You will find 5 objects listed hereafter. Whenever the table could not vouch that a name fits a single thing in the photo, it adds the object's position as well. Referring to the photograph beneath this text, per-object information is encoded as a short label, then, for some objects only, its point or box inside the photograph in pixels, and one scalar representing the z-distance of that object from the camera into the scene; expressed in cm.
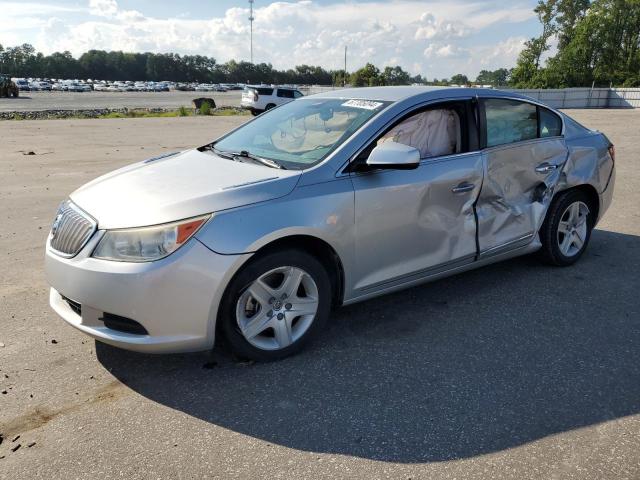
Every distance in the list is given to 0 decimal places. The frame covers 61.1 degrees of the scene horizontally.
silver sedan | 296
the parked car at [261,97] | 3180
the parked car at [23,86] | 7200
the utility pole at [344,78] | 8408
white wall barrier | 4144
